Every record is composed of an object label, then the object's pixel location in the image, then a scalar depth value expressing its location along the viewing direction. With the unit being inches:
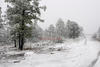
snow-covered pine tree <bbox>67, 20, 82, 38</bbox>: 1768.4
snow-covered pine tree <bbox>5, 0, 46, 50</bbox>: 446.0
